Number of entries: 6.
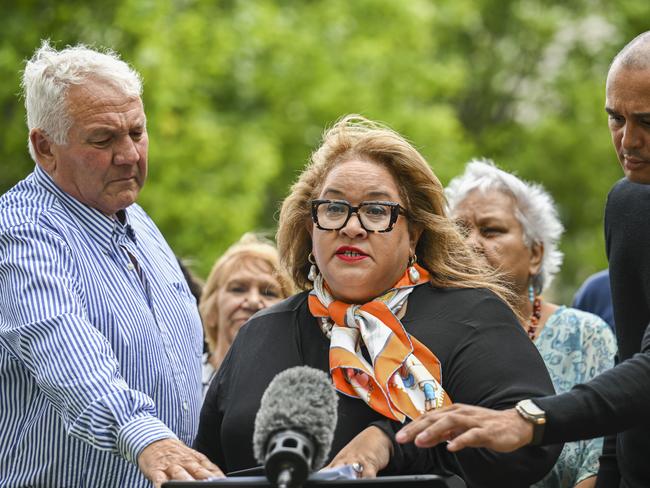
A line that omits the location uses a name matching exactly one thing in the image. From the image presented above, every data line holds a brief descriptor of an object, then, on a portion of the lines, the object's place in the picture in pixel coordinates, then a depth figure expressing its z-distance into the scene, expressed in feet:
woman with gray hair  38.01
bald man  23.24
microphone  20.45
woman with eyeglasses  26.84
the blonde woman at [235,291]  46.73
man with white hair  27.14
